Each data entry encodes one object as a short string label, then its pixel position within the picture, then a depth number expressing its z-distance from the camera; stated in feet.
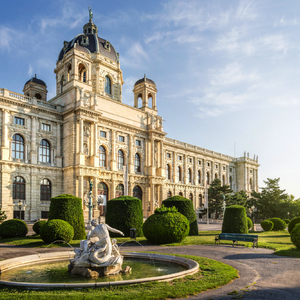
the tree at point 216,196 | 188.30
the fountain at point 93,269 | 29.76
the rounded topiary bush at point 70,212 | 68.18
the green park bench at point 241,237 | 59.00
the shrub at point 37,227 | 76.23
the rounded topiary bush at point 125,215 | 73.61
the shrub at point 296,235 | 49.88
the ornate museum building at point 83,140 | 119.55
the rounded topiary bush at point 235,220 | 78.18
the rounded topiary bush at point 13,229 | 72.23
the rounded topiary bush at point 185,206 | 77.20
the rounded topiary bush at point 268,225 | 107.86
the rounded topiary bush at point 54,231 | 59.88
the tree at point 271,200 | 173.47
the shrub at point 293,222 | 76.23
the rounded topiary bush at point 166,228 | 60.39
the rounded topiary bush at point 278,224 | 110.93
